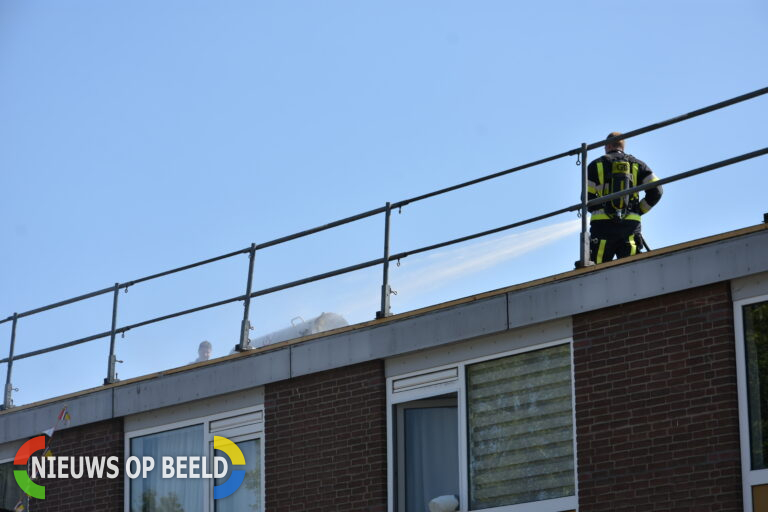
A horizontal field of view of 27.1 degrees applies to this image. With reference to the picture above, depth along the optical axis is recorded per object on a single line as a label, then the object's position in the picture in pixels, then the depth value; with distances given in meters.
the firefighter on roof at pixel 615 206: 15.09
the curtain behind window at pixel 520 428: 14.38
